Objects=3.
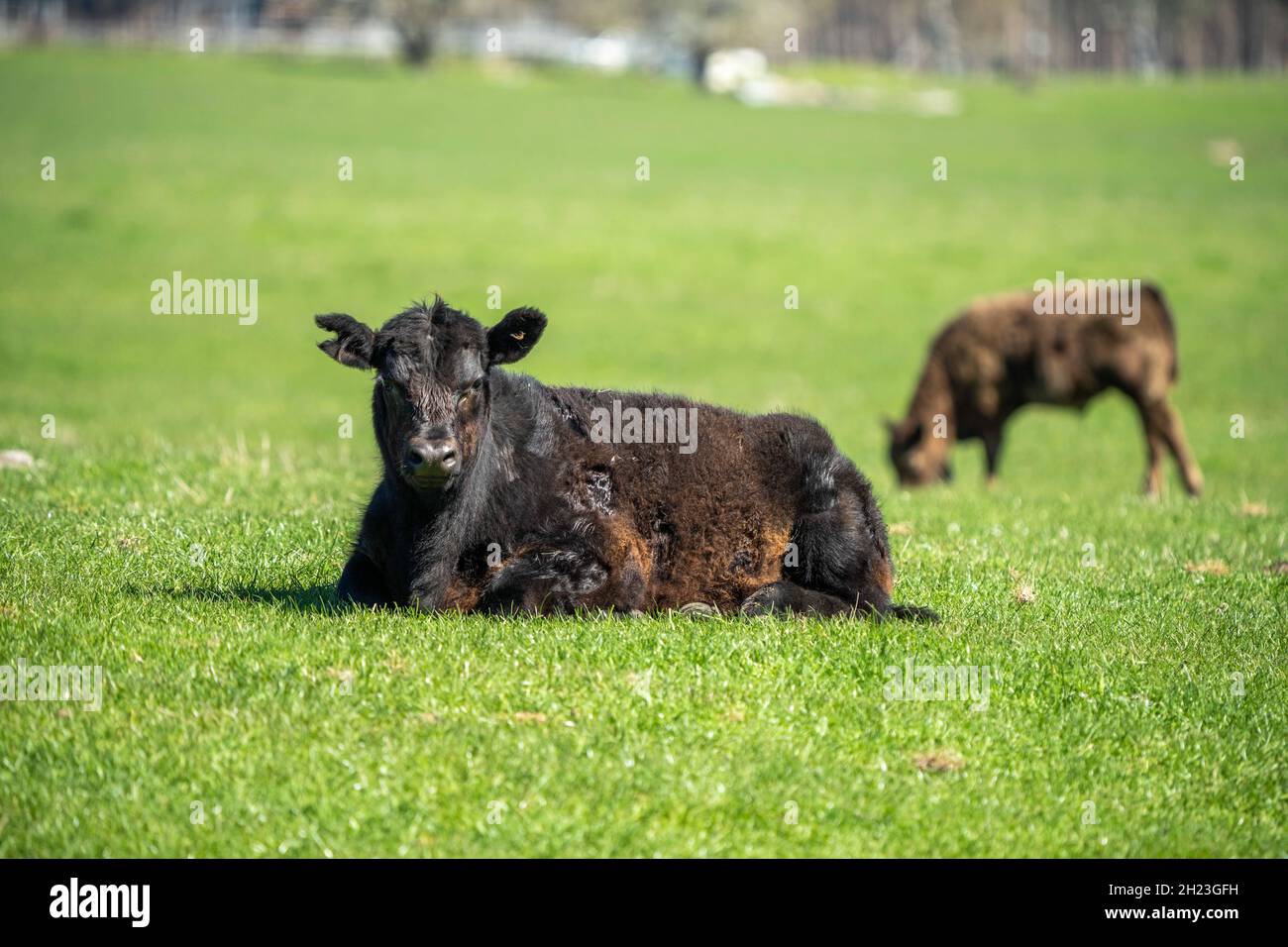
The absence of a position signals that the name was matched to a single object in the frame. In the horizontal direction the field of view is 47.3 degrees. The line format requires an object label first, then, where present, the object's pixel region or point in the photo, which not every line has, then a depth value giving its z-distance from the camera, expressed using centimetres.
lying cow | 889
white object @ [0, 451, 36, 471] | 1377
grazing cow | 2467
